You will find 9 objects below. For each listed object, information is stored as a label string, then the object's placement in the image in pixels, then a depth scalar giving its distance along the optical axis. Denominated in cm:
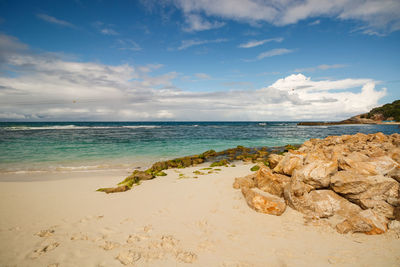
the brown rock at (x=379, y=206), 548
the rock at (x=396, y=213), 542
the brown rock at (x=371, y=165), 625
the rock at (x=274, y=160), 904
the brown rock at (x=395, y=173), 595
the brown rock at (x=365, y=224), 514
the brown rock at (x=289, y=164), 768
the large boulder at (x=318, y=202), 595
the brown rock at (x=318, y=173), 651
